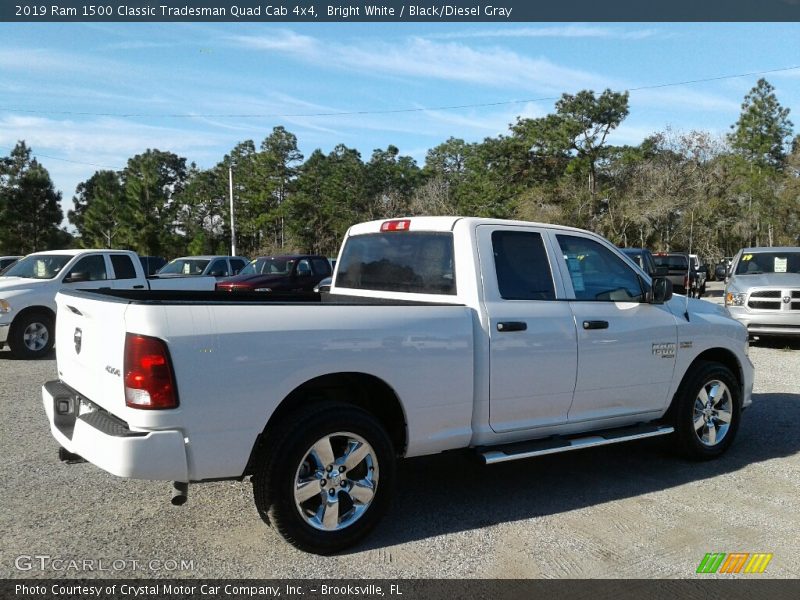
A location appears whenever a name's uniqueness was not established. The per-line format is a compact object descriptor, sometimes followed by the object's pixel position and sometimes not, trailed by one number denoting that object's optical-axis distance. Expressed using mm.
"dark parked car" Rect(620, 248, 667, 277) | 19719
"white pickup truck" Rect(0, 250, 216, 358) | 10961
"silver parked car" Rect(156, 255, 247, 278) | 20750
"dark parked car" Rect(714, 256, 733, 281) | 13760
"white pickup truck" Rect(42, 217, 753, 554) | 3461
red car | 18641
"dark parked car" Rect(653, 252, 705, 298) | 24641
